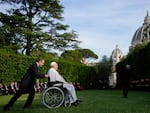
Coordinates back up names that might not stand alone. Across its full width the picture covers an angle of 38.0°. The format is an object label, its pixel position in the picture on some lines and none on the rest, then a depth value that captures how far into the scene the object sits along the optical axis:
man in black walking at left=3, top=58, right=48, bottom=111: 5.80
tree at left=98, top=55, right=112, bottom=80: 31.29
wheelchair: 6.07
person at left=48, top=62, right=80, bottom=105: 6.14
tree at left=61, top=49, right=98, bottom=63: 21.45
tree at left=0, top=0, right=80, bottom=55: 19.14
